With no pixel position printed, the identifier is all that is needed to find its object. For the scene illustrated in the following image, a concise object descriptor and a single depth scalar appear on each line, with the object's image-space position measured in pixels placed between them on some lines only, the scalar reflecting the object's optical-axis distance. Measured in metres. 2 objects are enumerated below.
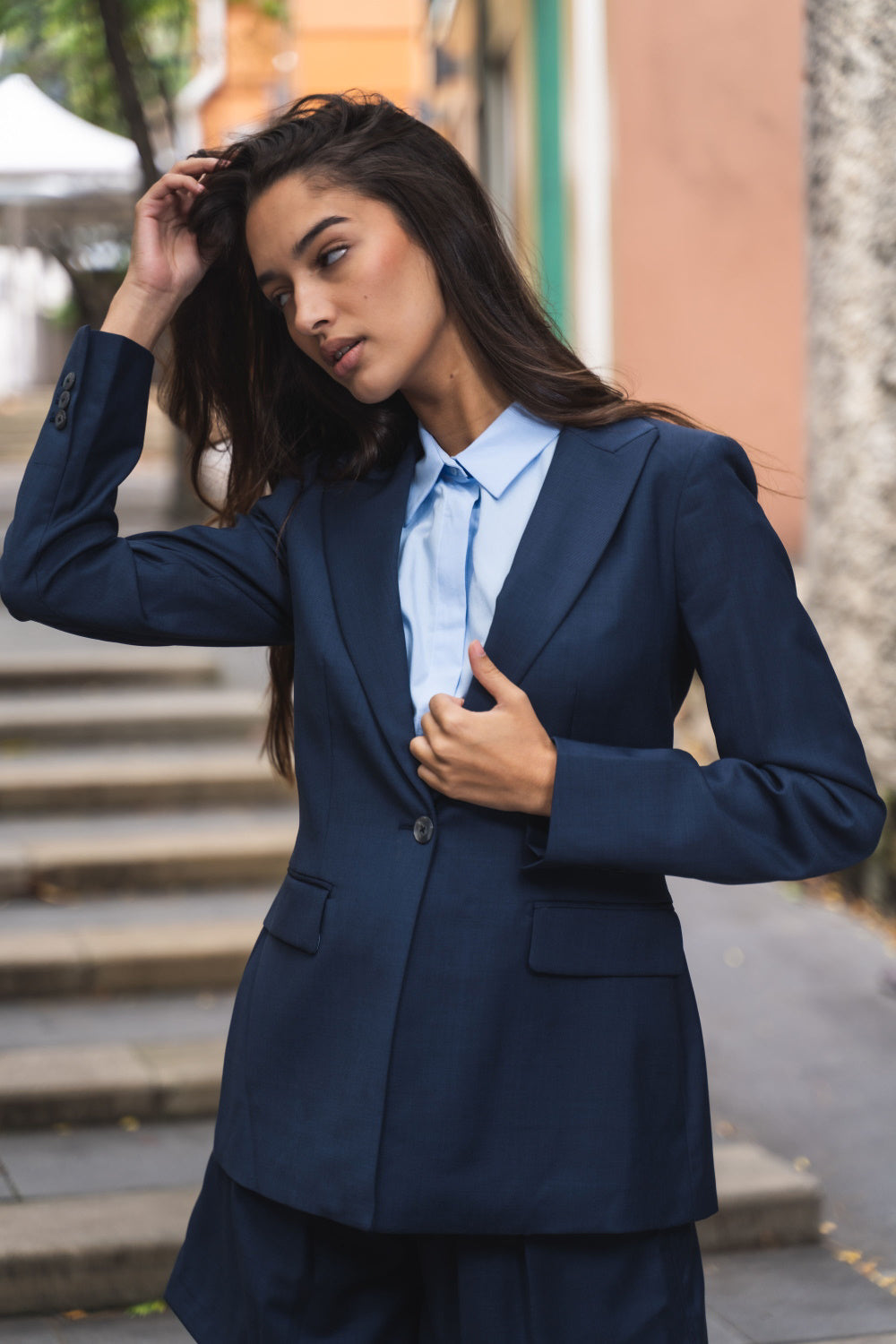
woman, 1.58
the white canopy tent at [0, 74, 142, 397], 12.19
